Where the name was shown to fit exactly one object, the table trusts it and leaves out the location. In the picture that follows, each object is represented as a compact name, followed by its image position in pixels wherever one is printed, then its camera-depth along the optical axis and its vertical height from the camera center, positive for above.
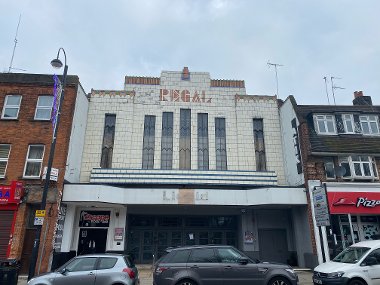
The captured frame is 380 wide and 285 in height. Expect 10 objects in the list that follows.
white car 10.16 -0.80
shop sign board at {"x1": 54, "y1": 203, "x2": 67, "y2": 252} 16.19 +0.84
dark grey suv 9.42 -0.79
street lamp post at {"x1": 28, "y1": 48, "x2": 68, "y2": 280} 11.38 +2.44
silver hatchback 9.61 -0.89
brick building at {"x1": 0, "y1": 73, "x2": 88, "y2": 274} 15.80 +5.13
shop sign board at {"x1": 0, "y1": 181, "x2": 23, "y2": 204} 15.85 +2.50
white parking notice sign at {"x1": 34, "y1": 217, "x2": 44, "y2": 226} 12.17 +0.88
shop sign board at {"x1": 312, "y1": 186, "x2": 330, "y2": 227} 15.00 +1.92
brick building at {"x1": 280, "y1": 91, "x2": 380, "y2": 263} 16.97 +4.82
